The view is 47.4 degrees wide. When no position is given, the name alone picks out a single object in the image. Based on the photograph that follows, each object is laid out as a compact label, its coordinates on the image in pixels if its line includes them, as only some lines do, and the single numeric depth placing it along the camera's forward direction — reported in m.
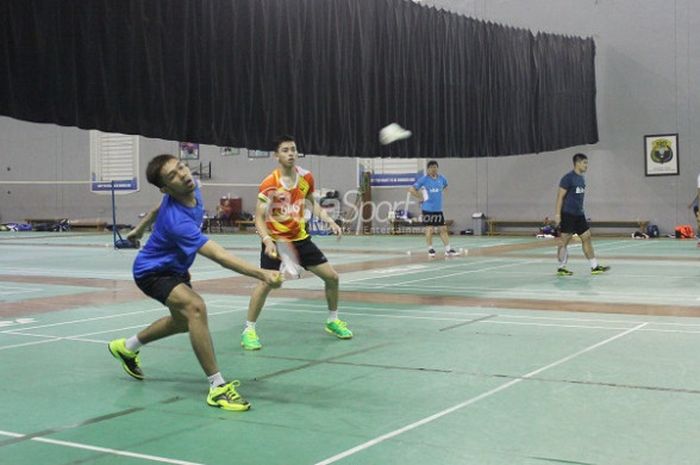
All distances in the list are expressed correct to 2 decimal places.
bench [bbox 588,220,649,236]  27.33
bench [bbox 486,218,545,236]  29.33
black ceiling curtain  8.48
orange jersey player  7.92
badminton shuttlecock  13.73
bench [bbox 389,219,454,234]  31.41
